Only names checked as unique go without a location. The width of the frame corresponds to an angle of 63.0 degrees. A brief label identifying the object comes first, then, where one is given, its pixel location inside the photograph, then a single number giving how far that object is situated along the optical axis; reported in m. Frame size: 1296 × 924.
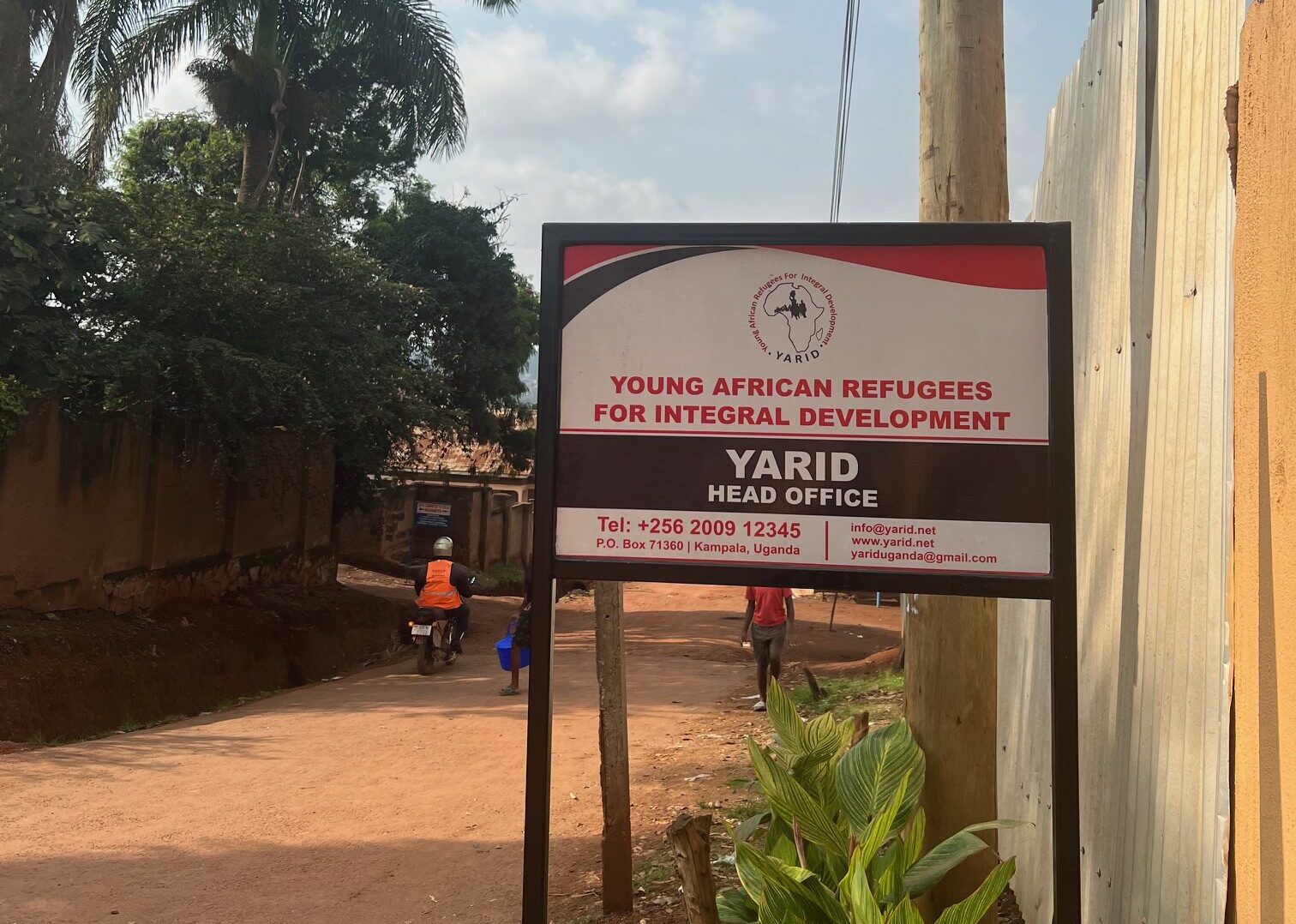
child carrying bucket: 10.84
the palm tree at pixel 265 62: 16.88
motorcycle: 13.14
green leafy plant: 2.59
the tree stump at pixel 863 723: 4.74
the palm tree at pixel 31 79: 12.63
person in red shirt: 9.95
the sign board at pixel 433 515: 25.08
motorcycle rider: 13.30
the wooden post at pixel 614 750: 4.92
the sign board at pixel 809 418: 2.78
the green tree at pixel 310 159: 22.19
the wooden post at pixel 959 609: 3.27
